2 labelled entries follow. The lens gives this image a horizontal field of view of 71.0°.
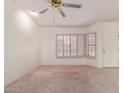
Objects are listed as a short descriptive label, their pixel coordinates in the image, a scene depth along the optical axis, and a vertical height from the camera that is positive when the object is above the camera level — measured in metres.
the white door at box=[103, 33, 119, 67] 4.87 -0.21
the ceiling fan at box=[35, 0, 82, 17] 2.35 +1.18
